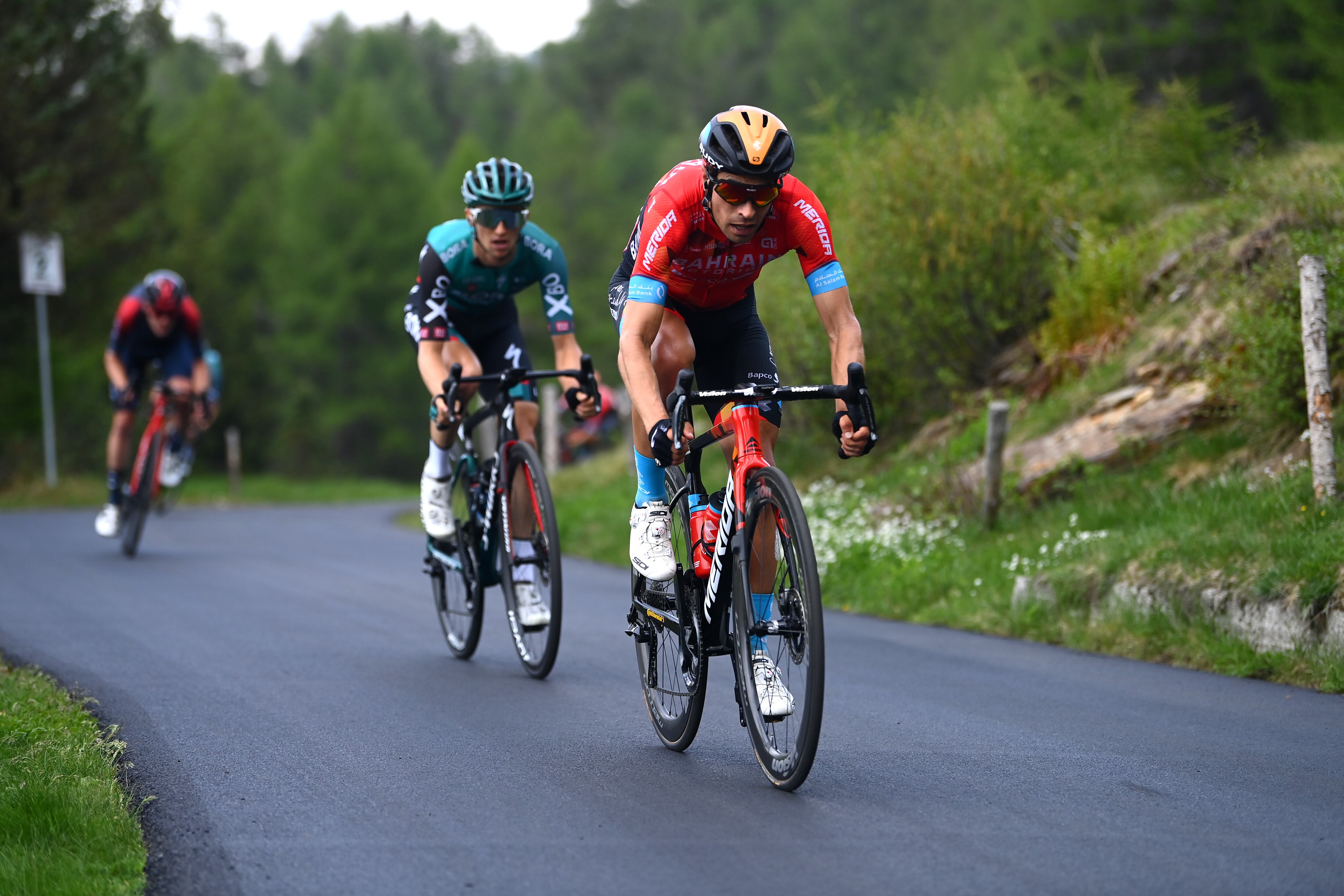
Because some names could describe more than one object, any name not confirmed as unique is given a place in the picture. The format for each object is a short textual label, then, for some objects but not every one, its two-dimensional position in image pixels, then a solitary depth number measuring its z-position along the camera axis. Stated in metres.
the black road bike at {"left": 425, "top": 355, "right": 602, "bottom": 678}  13.02
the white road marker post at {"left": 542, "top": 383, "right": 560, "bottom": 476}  41.81
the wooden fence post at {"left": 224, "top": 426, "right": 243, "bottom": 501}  47.81
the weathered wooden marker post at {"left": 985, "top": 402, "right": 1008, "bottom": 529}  19.53
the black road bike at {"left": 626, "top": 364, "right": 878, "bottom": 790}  8.54
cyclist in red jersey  9.12
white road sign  39.16
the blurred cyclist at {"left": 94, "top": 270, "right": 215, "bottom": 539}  24.75
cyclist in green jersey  13.64
